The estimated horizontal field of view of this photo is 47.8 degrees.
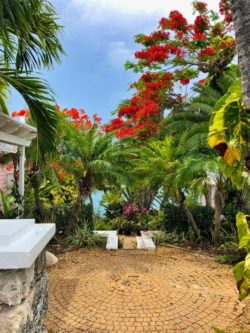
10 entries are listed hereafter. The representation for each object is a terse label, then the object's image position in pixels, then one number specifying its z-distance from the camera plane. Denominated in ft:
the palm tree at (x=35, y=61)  14.97
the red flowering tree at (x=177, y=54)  30.48
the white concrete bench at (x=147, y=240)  25.83
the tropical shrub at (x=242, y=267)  9.23
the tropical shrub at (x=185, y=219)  28.07
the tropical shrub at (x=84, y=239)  26.43
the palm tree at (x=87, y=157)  26.43
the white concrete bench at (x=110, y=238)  25.93
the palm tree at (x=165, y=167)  24.52
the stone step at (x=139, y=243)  26.47
